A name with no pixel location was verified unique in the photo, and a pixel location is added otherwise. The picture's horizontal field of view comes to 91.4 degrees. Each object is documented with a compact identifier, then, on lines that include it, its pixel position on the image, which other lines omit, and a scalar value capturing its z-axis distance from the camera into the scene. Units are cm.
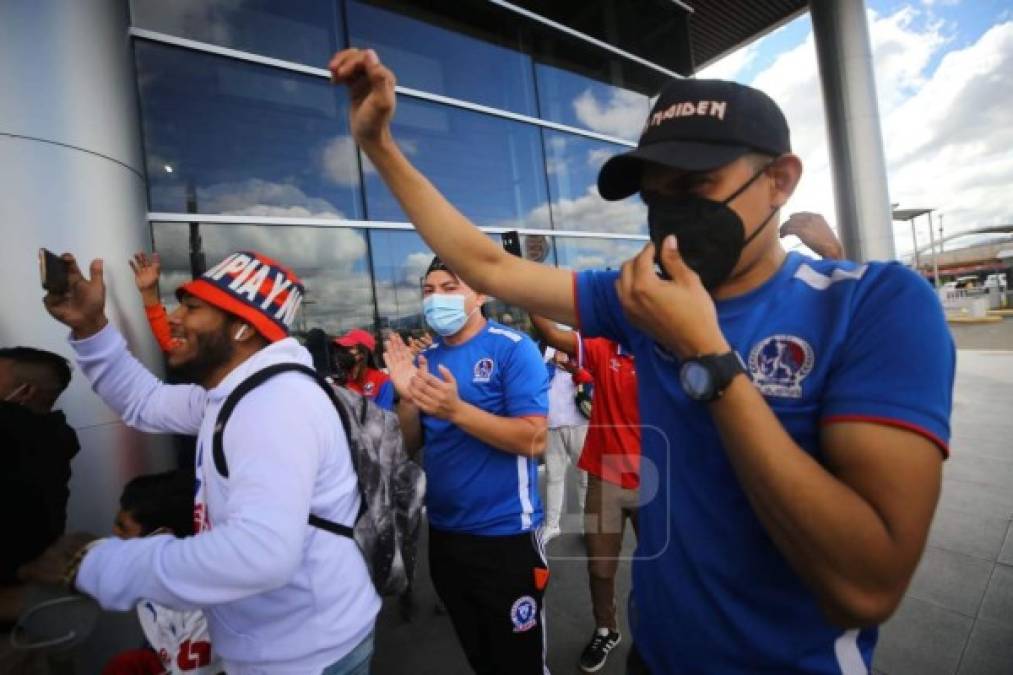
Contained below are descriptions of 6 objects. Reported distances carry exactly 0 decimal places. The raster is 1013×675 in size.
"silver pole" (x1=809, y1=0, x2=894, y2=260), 905
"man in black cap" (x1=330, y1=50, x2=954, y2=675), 78
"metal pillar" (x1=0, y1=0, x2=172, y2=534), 264
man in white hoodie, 122
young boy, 193
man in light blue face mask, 216
